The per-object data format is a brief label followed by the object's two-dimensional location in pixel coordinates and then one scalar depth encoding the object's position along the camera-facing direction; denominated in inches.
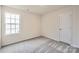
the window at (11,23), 97.6
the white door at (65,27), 95.4
